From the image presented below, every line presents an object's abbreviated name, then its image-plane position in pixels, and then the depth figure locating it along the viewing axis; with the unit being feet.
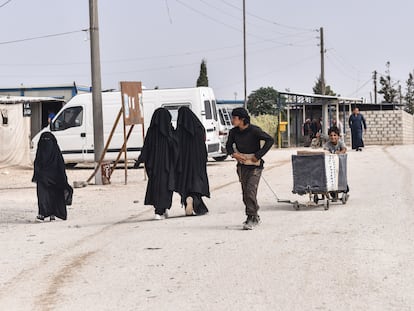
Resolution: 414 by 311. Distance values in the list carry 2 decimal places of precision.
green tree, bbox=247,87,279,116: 281.33
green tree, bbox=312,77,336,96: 320.85
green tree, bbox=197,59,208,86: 271.49
